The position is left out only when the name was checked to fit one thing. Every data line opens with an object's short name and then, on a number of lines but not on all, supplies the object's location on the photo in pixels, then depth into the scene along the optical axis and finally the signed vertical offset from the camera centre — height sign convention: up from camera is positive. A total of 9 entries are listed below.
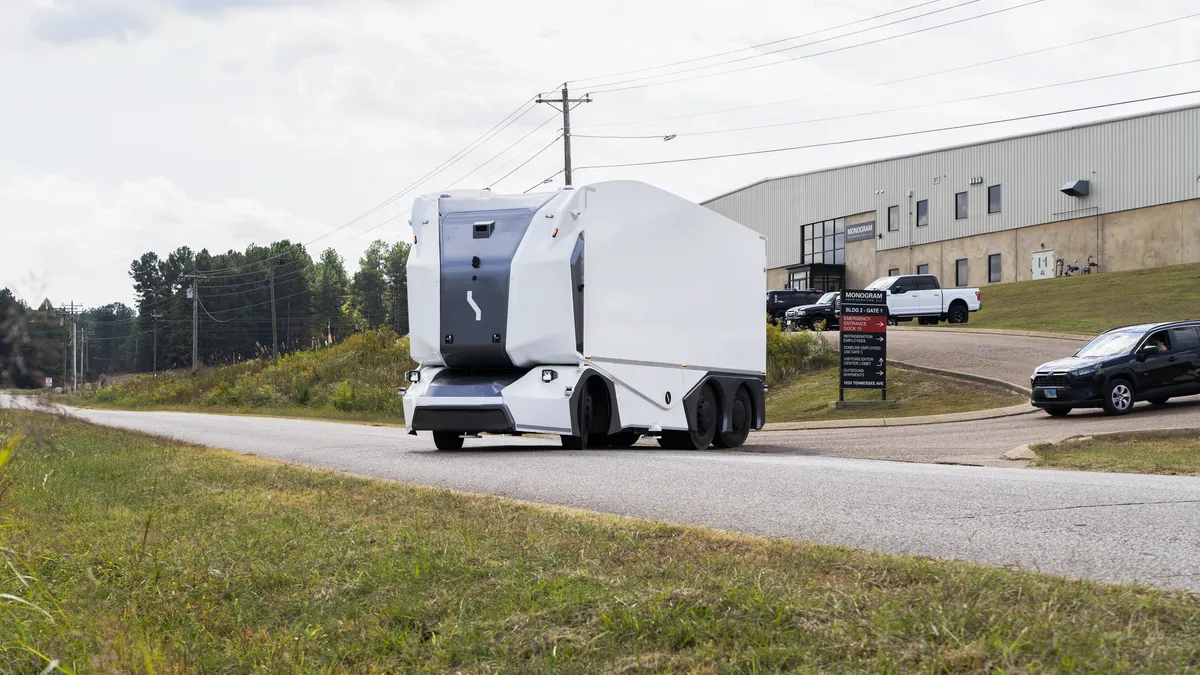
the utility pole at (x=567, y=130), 42.72 +7.34
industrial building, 56.06 +6.39
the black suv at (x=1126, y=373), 22.67 -0.90
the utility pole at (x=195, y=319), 64.88 +1.02
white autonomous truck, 15.56 +0.23
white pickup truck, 48.69 +1.12
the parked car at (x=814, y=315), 48.47 +0.58
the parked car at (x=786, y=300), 54.41 +1.35
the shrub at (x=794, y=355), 35.53 -0.78
